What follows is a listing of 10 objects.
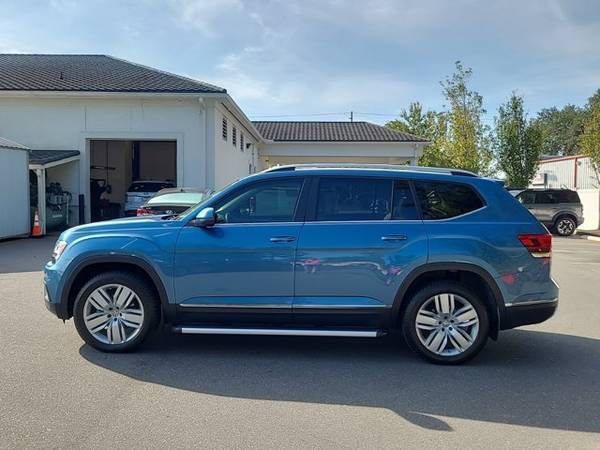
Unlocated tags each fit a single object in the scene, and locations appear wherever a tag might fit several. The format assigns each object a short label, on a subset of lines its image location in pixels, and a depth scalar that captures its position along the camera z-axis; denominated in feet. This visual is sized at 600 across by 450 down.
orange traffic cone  50.67
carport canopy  51.49
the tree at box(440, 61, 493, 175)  101.14
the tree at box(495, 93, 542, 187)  89.92
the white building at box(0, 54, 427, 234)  58.54
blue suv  16.19
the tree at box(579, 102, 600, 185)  78.64
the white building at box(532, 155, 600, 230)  117.80
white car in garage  57.67
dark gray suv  69.72
